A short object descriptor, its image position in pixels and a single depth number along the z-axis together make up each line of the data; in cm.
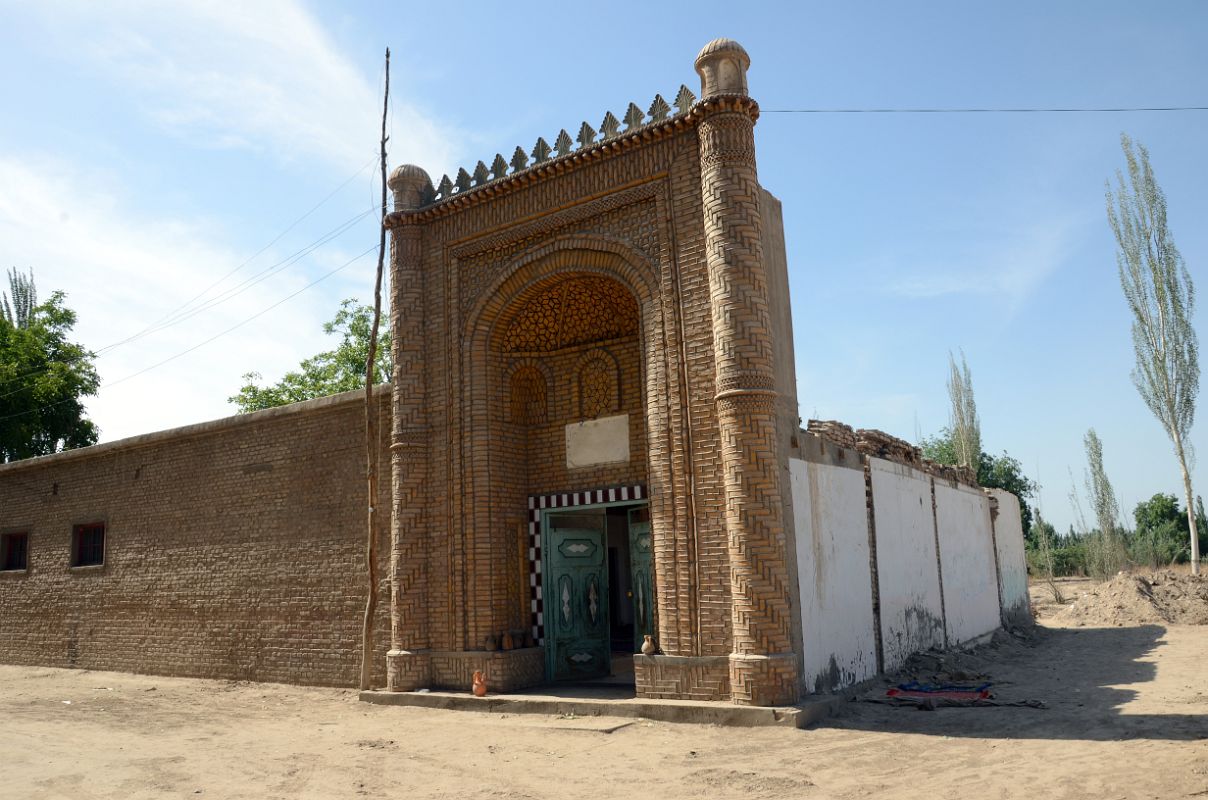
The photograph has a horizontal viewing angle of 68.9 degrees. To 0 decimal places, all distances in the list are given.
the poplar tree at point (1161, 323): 2588
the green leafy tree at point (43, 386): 2909
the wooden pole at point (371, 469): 1227
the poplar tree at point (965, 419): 3519
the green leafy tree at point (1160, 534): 3250
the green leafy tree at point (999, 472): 4238
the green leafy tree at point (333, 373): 3119
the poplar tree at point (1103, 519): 3061
